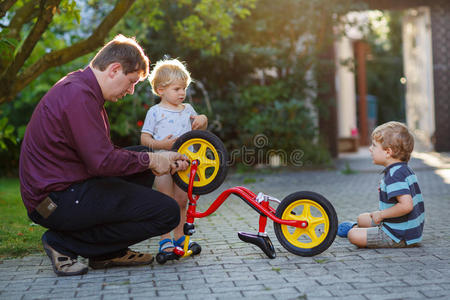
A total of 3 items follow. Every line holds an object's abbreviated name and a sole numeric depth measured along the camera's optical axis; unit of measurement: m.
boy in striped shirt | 4.22
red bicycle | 4.05
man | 3.68
